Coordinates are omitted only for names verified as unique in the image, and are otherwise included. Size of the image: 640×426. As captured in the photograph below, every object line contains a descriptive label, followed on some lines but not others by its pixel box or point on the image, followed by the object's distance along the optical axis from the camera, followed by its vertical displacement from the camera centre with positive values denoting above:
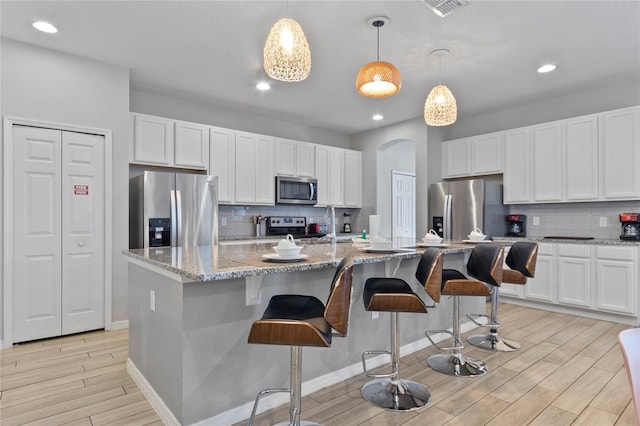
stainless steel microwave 5.52 +0.39
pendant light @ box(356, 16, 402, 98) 2.59 +0.99
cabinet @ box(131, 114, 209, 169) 4.26 +0.91
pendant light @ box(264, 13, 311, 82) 2.16 +1.01
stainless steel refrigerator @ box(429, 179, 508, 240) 4.95 +0.10
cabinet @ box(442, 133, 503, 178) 5.24 +0.90
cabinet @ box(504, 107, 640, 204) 4.10 +0.69
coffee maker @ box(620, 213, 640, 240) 4.04 -0.13
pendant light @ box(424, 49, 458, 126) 3.20 +0.96
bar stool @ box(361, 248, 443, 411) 2.09 -0.54
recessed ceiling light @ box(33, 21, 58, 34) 2.99 +1.59
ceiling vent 2.55 +1.50
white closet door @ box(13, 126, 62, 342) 3.31 -0.17
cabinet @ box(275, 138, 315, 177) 5.57 +0.91
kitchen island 1.86 -0.67
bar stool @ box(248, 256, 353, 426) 1.53 -0.49
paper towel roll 2.86 -0.07
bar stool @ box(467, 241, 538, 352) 3.15 -0.54
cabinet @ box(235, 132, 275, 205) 5.12 +0.67
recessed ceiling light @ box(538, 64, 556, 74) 3.85 +1.59
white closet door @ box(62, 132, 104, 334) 3.54 -0.17
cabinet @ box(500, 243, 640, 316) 3.89 -0.74
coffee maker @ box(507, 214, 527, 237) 5.12 -0.15
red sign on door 3.60 +0.26
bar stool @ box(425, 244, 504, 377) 2.56 -0.52
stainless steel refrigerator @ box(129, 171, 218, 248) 3.85 +0.06
